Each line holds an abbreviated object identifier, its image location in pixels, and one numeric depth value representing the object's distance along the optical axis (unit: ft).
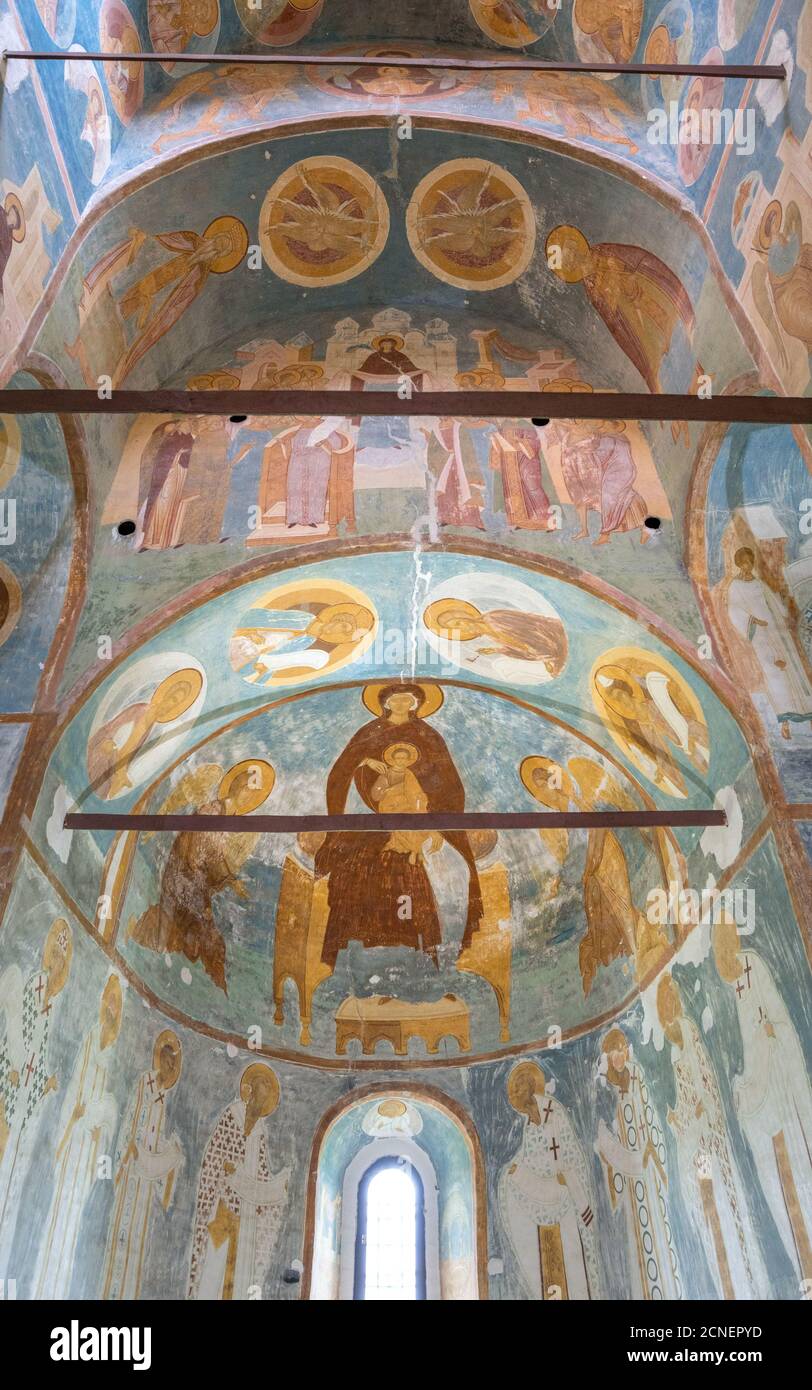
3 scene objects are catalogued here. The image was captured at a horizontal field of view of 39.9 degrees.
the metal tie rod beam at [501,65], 25.23
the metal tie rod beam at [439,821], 32.60
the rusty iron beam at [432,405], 23.20
